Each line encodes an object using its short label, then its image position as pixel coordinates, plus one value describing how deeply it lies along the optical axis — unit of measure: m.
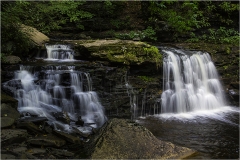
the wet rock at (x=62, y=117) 6.82
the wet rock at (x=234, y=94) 10.73
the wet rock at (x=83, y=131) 6.33
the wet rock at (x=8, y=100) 6.35
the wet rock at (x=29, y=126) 5.75
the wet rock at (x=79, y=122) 7.07
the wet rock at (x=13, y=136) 5.03
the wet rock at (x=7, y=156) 4.47
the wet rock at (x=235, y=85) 11.01
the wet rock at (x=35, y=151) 4.96
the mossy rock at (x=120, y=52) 9.05
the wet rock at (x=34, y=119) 6.14
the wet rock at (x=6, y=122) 5.46
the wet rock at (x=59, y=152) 5.11
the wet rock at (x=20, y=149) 4.86
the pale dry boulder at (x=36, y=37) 9.41
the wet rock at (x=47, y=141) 5.30
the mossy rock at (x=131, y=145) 5.00
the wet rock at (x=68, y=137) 5.74
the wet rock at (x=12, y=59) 8.08
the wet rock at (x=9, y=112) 5.81
